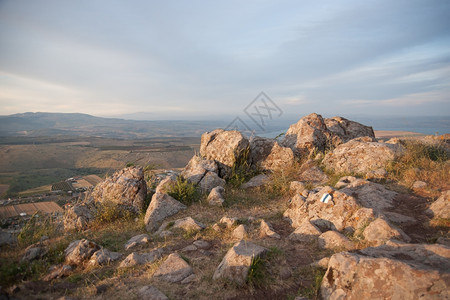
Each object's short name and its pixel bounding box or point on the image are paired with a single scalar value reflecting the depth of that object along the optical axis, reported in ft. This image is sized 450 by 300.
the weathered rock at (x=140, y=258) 14.64
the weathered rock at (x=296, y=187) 26.20
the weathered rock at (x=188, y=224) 19.24
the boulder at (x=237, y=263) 11.81
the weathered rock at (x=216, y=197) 24.41
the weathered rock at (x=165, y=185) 26.66
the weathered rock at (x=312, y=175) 27.89
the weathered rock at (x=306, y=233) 16.44
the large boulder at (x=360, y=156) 27.68
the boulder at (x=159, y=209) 21.86
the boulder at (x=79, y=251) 15.57
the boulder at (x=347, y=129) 40.02
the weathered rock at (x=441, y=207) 16.58
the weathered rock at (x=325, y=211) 17.85
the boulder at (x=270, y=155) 32.94
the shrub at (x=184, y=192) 25.96
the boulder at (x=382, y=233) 14.05
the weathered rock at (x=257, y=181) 29.43
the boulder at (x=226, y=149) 31.65
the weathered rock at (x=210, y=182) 28.37
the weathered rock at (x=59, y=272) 13.97
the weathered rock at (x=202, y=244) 16.31
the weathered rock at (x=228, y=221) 19.15
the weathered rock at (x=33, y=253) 15.48
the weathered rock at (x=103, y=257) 15.16
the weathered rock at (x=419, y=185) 21.84
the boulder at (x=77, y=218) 22.32
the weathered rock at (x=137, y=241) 17.70
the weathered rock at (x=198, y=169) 29.27
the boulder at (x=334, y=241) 14.64
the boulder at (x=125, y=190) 25.29
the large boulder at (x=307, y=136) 34.99
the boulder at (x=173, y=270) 12.69
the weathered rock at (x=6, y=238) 17.37
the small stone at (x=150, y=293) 10.92
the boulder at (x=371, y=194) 19.72
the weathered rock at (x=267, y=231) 17.38
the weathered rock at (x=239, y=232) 17.20
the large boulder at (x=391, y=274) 8.70
